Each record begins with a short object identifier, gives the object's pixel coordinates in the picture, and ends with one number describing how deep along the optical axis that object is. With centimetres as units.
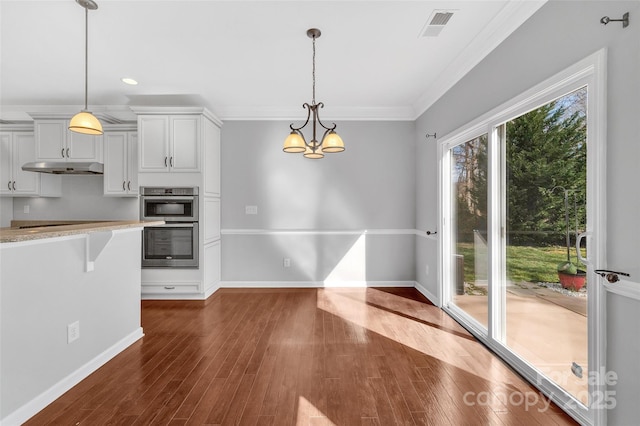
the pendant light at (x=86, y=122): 246
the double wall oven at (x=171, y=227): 409
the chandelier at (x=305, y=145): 263
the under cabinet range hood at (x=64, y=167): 372
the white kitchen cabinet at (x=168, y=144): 408
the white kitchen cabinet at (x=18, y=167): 436
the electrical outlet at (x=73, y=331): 214
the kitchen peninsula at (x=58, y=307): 173
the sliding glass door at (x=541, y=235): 173
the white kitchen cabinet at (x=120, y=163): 427
